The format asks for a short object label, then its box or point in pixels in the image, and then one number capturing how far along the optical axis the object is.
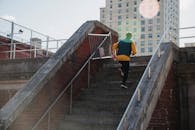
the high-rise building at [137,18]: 162.00
